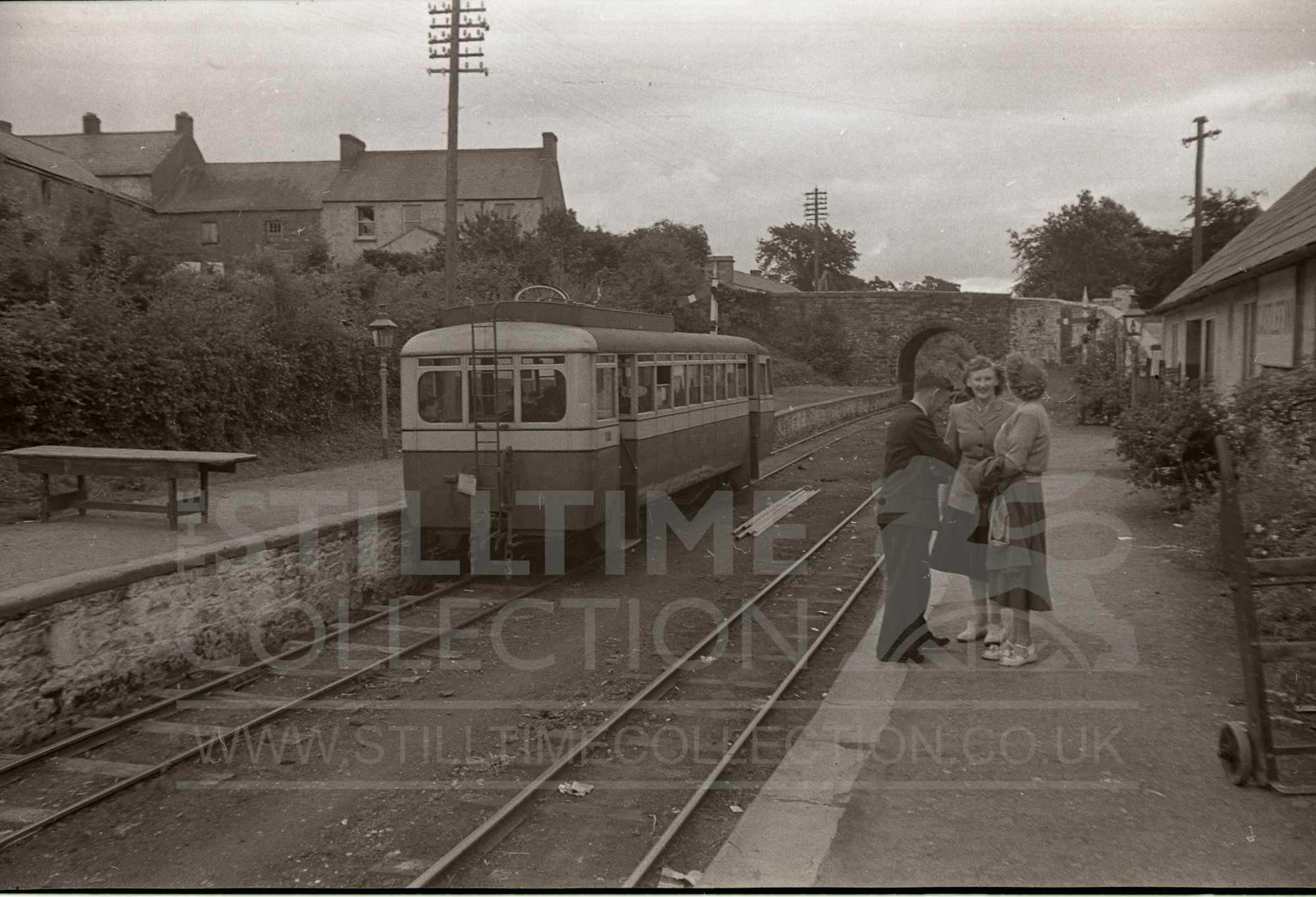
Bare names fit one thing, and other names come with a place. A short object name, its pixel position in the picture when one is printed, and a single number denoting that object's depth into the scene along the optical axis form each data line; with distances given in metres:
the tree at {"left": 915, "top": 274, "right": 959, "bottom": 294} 73.88
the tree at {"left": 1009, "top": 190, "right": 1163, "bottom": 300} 71.50
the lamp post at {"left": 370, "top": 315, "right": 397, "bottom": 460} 18.25
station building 10.91
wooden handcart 4.60
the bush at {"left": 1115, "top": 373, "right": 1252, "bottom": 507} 11.38
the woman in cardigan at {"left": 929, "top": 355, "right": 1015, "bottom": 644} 6.83
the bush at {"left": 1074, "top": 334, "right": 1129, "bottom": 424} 27.09
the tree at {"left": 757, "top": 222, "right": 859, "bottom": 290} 95.62
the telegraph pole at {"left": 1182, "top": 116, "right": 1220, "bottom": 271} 34.00
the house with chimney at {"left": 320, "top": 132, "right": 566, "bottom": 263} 49.56
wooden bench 9.93
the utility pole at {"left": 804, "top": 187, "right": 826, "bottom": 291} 75.31
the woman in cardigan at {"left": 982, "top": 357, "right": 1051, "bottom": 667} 6.54
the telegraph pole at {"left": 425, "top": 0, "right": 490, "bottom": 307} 19.12
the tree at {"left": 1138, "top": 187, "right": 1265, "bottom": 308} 41.72
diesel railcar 10.22
